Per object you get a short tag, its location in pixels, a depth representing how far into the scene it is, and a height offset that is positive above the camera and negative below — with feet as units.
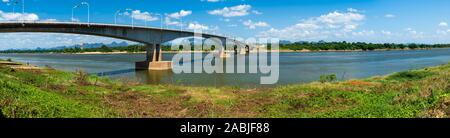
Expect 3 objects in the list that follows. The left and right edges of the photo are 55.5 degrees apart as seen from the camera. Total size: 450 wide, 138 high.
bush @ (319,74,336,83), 94.67 -6.48
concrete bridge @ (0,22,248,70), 151.64 +7.47
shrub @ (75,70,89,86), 81.47 -6.03
